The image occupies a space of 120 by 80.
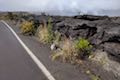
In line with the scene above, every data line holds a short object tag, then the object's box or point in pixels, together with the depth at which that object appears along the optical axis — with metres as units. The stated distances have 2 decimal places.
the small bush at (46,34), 6.30
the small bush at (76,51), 4.40
